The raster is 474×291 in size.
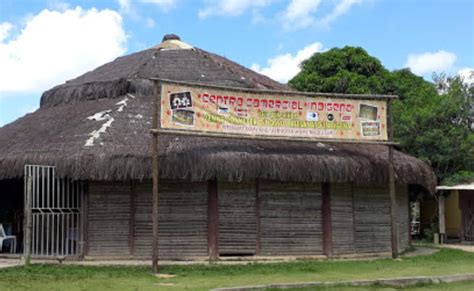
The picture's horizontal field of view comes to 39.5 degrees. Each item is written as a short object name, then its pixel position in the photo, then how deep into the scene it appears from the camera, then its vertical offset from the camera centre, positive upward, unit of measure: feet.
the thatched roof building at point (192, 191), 47.65 +0.61
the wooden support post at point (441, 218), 72.23 -2.39
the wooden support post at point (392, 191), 50.90 +0.44
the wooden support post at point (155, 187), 42.55 +0.77
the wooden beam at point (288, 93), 44.46 +7.81
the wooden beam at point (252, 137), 44.14 +4.42
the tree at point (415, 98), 78.95 +12.85
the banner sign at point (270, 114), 45.01 +6.17
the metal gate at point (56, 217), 48.96 -1.26
